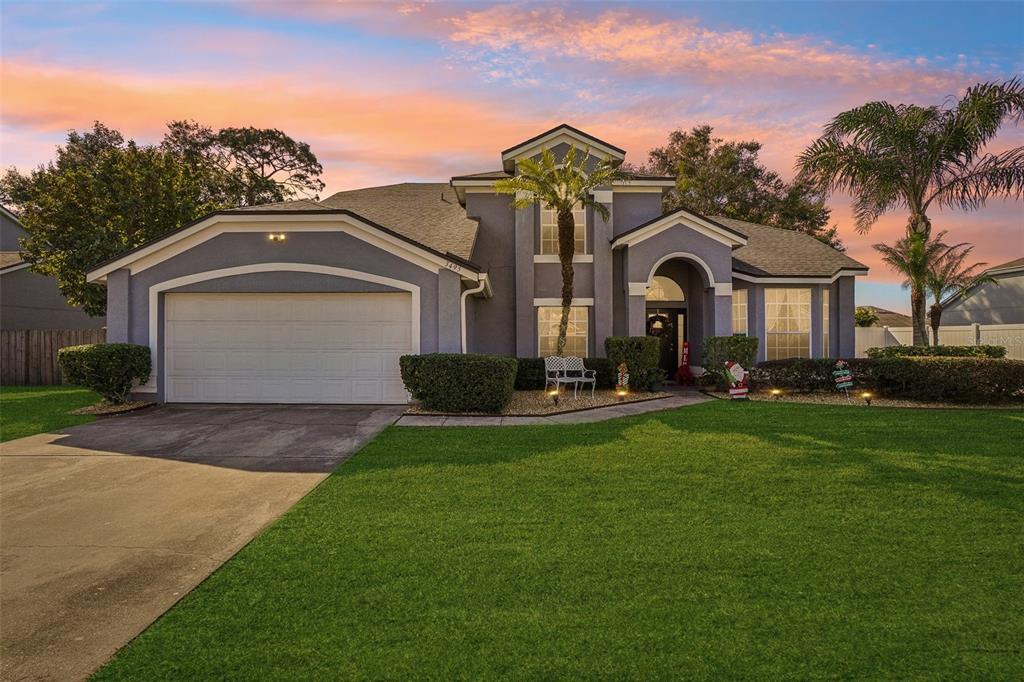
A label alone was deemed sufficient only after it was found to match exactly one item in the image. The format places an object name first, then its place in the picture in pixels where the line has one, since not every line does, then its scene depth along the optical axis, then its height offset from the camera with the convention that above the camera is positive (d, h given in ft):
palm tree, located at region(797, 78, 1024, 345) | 51.34 +18.66
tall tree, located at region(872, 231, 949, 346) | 52.42 +8.48
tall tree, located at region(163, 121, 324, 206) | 120.37 +44.37
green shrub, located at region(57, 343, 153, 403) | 38.34 -1.49
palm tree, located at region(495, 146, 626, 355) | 45.32 +13.43
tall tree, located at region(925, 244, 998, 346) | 69.51 +8.68
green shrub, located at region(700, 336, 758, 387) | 46.85 -0.88
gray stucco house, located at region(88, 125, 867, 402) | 41.55 +4.23
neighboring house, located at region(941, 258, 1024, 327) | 88.38 +6.92
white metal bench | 47.62 -2.30
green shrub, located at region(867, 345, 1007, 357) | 49.83 -1.08
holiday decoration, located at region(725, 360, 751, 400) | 43.68 -3.22
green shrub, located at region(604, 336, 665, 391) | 47.70 -1.19
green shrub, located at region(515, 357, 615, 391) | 50.96 -2.95
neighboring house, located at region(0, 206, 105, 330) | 75.10 +6.62
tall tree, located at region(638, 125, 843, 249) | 107.65 +31.27
